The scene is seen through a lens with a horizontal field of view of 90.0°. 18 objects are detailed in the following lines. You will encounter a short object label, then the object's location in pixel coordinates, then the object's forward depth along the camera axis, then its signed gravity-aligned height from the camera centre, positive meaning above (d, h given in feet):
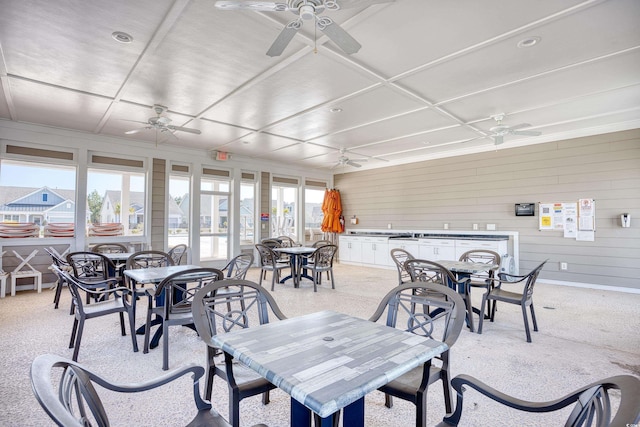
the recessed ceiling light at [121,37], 10.33 +6.02
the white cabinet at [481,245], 22.59 -1.79
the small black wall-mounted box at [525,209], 22.53 +0.84
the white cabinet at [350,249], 31.22 -2.88
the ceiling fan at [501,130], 17.69 +5.13
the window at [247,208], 29.55 +1.13
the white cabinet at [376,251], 28.71 -2.81
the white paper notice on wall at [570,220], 20.84 +0.06
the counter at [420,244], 23.31 -1.89
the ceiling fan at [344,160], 26.03 +4.90
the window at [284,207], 32.19 +1.40
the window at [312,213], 34.73 +0.80
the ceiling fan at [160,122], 16.76 +5.23
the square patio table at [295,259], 20.39 -2.51
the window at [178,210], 25.31 +0.82
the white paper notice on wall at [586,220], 20.17 +0.06
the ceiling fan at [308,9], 7.20 +4.84
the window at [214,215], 27.20 +0.44
